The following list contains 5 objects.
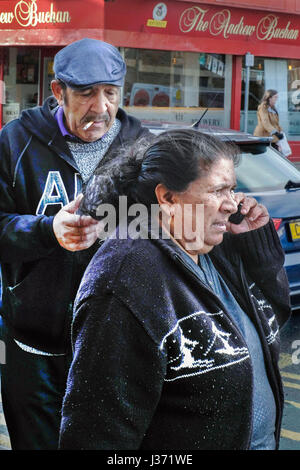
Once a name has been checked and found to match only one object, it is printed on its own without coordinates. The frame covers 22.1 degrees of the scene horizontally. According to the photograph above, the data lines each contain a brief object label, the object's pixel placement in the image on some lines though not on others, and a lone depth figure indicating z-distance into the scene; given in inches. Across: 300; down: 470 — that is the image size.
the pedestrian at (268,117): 496.7
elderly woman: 68.5
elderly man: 103.1
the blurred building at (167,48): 617.0
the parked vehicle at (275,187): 229.6
